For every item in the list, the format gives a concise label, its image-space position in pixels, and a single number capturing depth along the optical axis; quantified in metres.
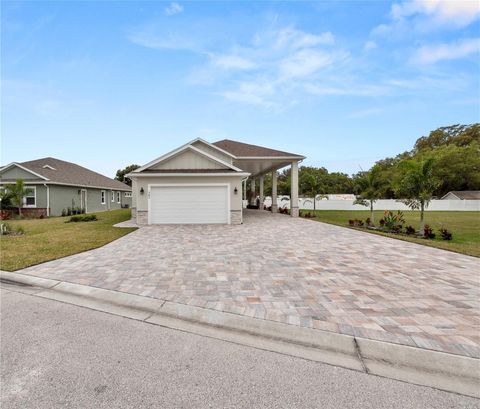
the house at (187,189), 13.17
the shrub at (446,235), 9.42
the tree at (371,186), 13.50
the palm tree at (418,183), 10.43
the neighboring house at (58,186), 18.86
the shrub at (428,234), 9.87
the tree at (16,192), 17.16
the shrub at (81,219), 15.70
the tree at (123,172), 47.34
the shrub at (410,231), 10.69
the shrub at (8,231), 10.78
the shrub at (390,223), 11.50
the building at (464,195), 36.78
